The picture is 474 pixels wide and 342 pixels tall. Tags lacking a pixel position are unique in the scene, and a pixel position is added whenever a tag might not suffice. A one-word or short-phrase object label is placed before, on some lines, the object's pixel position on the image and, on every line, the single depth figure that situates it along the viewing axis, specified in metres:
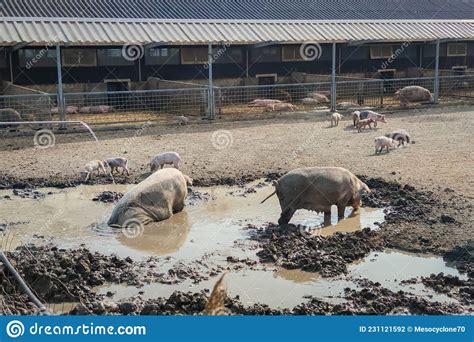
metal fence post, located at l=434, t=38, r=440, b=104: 20.82
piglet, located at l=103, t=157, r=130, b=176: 11.55
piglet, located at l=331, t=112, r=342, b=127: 16.92
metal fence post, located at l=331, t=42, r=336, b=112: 19.33
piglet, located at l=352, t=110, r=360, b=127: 16.28
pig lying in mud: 8.69
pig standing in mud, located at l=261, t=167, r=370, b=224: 8.49
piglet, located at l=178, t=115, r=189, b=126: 17.02
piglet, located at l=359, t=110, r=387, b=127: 16.14
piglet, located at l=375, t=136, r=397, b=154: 12.85
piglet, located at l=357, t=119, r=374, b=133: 15.80
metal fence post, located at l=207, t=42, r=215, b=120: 17.72
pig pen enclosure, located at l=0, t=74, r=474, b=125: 16.77
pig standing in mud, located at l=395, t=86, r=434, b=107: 20.27
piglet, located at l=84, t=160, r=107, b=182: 11.35
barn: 18.27
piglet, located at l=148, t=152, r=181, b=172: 11.41
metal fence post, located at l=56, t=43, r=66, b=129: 15.95
